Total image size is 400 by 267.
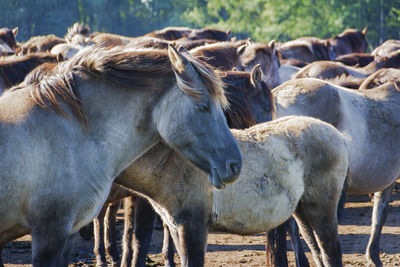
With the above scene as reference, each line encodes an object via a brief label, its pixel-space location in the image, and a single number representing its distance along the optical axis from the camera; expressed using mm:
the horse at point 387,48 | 30641
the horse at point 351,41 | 39031
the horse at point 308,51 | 33000
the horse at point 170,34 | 30550
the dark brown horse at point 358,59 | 28125
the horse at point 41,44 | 26102
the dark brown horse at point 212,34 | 30781
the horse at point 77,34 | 28655
